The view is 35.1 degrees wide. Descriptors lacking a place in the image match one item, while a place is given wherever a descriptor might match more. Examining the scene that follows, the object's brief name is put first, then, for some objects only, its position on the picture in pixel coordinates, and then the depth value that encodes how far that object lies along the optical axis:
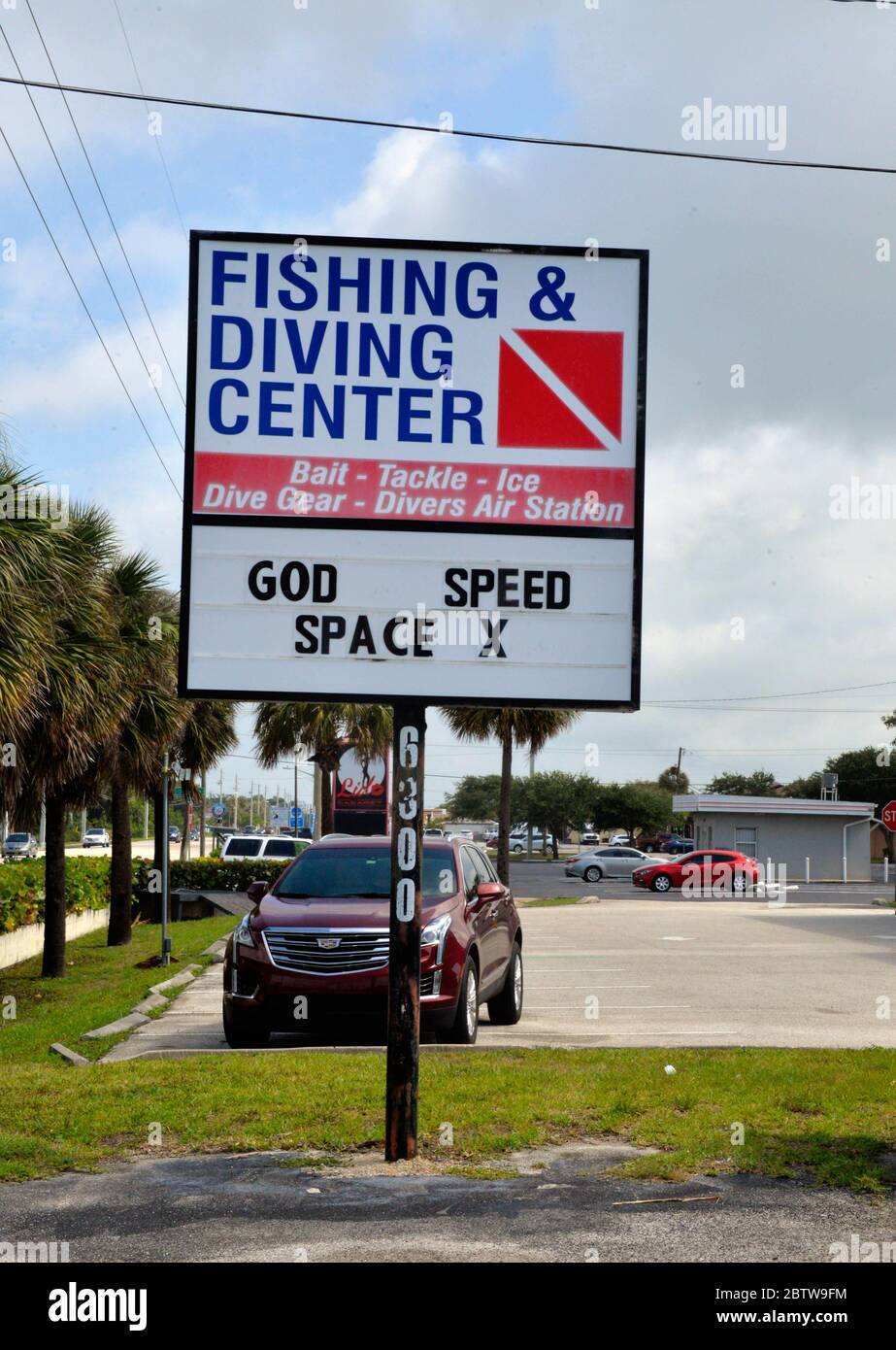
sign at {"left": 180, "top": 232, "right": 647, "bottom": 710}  7.55
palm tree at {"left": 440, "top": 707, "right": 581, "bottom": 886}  36.06
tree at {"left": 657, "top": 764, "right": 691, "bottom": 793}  148.00
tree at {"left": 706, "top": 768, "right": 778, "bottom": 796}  130.38
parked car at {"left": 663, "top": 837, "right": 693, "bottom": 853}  81.12
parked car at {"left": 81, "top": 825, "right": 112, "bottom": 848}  99.35
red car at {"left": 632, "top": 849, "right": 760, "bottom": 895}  47.66
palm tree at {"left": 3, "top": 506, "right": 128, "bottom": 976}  16.62
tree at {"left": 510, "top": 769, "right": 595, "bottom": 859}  110.81
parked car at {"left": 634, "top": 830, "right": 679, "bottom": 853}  97.92
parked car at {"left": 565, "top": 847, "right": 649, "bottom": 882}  57.50
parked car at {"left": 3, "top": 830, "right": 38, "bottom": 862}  77.85
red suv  10.95
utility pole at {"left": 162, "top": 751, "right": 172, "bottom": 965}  21.23
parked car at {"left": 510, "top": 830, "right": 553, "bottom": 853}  108.19
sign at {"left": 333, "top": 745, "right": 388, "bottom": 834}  45.88
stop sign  37.68
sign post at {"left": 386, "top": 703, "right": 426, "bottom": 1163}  7.18
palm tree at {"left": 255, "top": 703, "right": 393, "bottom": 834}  37.25
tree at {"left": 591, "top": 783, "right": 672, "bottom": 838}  109.56
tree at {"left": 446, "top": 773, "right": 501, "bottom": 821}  164.50
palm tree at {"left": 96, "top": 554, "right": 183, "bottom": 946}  23.27
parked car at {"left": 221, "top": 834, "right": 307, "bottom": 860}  43.75
